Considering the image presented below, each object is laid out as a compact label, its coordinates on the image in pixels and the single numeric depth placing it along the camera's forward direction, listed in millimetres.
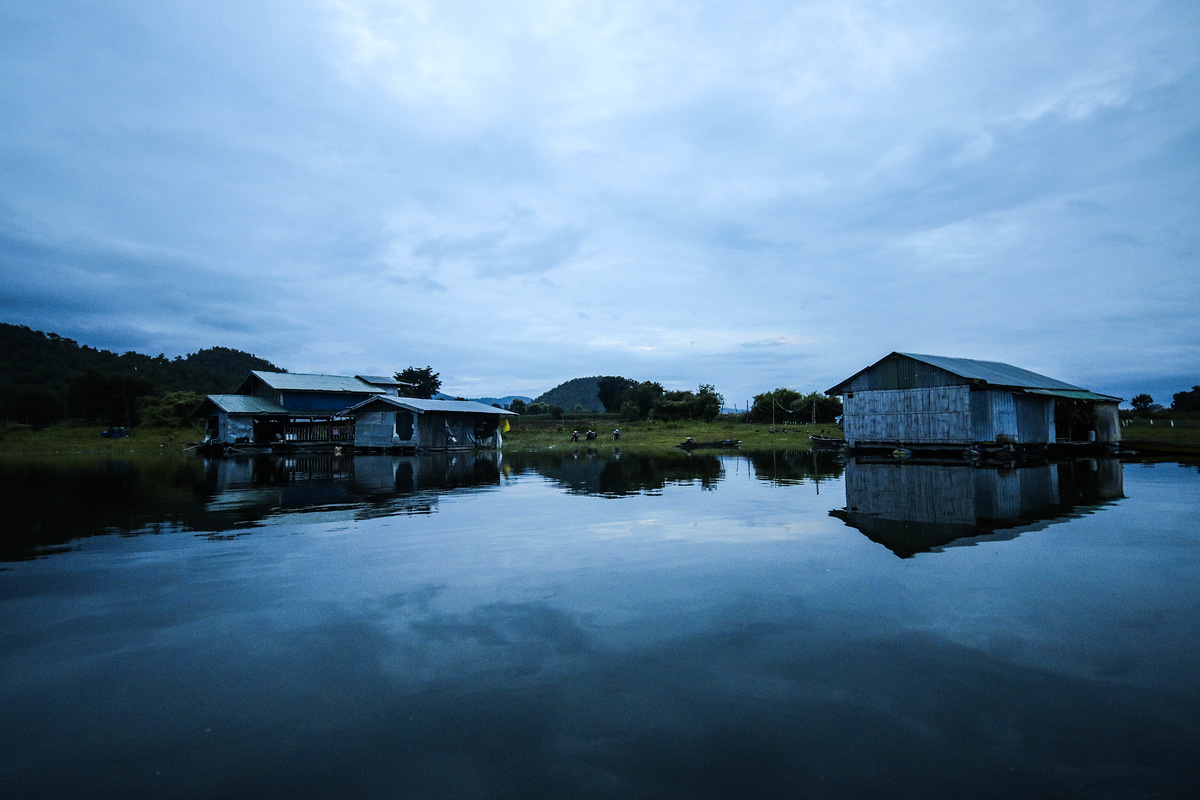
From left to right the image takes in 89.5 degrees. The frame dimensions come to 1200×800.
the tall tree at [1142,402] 75206
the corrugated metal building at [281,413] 47719
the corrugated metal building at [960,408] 33469
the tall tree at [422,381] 82375
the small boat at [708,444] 46344
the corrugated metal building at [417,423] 45078
